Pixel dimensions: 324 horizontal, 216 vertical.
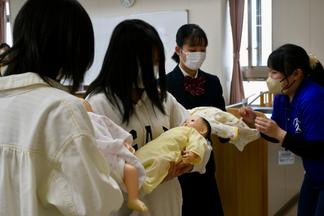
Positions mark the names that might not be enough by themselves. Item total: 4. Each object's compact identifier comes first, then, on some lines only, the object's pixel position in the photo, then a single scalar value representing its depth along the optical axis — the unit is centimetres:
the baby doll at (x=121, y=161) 125
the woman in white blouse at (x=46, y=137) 84
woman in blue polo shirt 190
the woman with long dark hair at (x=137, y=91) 152
